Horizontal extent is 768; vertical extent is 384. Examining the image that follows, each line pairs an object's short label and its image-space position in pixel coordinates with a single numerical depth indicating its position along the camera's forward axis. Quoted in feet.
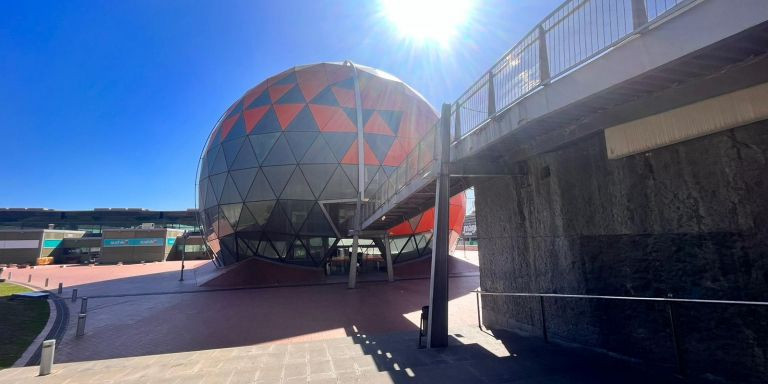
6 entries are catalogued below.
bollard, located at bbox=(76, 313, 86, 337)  31.37
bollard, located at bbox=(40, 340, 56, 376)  21.45
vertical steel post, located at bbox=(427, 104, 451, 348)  22.43
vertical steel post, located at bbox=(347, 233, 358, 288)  58.65
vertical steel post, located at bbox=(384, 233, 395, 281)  63.79
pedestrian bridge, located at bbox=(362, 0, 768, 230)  10.39
